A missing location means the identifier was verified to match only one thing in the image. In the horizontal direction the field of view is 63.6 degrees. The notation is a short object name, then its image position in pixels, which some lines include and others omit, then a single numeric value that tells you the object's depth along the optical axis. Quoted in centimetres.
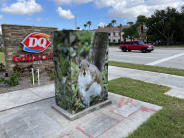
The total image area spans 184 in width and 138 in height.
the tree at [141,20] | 4412
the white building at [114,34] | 7101
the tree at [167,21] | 3811
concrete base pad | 369
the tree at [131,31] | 5159
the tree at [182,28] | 3669
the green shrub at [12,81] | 629
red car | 2112
